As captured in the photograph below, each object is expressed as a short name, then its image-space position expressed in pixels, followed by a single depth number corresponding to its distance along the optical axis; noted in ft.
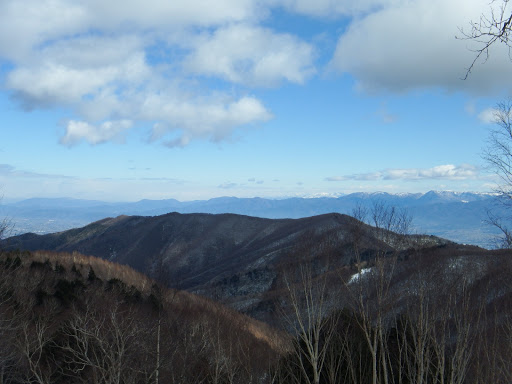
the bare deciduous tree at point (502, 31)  20.30
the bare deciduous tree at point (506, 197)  38.35
